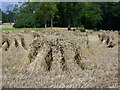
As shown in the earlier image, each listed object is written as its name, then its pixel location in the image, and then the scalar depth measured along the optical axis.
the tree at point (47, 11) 65.88
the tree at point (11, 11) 109.96
